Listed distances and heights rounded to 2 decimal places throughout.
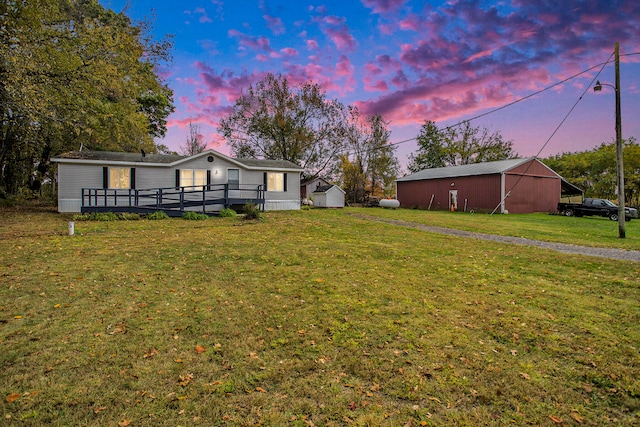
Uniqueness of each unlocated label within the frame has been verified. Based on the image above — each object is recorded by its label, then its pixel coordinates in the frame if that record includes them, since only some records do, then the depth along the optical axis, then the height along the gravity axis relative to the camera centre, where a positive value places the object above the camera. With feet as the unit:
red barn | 86.33 +6.00
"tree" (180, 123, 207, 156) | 133.28 +27.37
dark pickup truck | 70.08 -0.17
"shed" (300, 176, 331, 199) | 127.75 +9.29
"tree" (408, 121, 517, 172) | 154.40 +30.49
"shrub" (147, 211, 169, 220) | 52.70 -1.50
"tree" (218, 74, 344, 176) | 118.42 +32.26
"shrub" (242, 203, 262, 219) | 52.01 -0.93
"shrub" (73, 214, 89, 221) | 47.95 -1.57
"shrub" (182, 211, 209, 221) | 53.42 -1.51
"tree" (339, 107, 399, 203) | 133.69 +21.10
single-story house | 58.44 +5.56
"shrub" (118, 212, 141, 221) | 50.69 -1.47
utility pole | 41.19 +7.92
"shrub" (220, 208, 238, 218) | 56.95 -1.22
